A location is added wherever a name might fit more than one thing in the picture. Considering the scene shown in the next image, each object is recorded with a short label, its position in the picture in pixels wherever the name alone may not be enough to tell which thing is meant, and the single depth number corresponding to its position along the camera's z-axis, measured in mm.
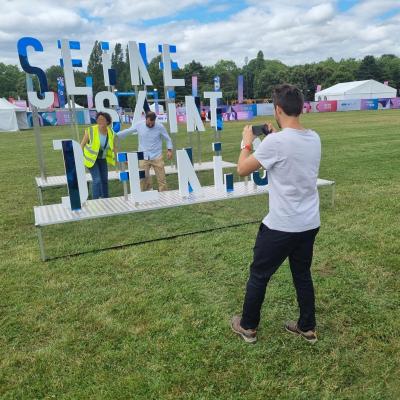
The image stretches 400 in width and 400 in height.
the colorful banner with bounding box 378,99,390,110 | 46388
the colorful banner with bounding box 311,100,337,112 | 47906
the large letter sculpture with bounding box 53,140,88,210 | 4738
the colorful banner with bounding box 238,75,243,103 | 32725
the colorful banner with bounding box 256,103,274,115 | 43469
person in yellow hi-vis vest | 6258
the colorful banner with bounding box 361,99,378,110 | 46462
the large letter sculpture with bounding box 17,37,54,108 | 5082
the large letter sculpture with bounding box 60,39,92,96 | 5354
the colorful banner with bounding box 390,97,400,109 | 46812
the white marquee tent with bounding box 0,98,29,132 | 29031
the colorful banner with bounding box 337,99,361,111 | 47812
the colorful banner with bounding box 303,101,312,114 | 45912
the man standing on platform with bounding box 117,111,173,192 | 7057
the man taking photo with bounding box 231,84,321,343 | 2451
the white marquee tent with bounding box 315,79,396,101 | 54281
